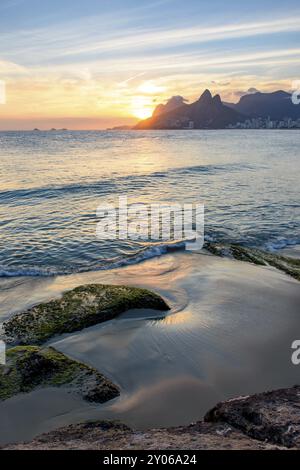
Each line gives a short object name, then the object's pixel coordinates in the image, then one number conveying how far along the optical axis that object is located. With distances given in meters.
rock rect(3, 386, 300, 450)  3.97
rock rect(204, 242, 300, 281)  12.28
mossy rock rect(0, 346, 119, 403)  5.82
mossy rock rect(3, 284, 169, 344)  7.82
